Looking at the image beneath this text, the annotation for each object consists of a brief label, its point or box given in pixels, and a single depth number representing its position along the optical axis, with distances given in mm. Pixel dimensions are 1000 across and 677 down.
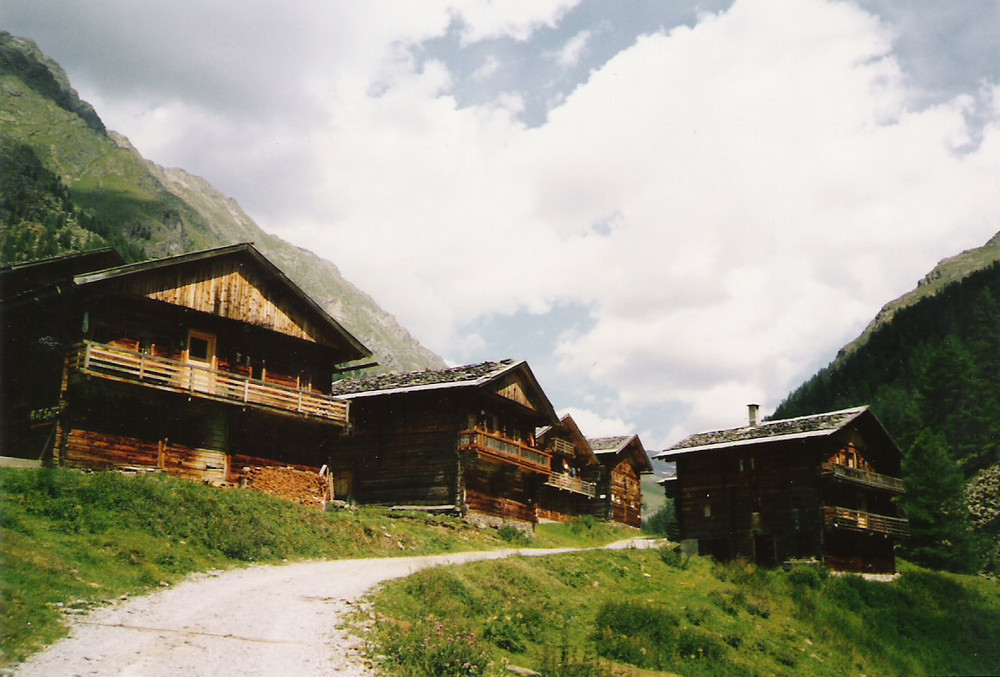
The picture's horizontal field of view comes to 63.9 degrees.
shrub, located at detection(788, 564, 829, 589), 39569
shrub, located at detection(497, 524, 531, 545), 38125
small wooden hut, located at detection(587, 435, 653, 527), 63734
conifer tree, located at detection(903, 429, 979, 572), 54031
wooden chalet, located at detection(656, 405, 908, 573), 43781
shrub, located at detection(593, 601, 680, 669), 21203
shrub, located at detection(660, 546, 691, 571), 37969
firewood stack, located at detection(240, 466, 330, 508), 32375
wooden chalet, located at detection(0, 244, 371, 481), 28156
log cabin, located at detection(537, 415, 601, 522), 57281
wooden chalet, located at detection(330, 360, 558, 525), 39344
